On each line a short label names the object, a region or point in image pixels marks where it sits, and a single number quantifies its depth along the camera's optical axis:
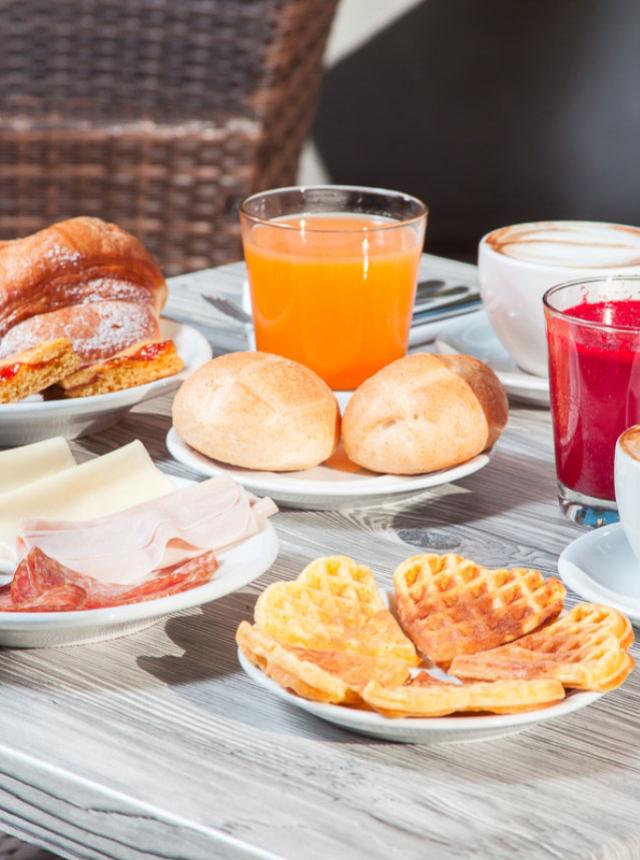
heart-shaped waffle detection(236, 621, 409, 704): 0.99
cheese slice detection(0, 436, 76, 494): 1.15
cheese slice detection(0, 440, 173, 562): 1.12
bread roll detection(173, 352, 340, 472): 1.17
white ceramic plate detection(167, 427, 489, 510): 1.16
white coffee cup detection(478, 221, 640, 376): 1.31
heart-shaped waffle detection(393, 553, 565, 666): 1.03
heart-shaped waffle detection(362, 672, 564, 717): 0.98
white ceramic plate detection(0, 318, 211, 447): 1.23
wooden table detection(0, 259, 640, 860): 0.96
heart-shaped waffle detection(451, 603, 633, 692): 1.00
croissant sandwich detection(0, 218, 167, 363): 1.29
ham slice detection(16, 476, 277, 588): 1.07
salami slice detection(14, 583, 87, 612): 1.04
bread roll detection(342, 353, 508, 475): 1.17
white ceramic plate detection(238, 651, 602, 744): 0.99
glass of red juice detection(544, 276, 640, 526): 1.16
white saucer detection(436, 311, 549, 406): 1.32
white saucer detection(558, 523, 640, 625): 1.07
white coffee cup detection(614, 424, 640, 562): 1.08
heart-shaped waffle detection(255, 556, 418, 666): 1.02
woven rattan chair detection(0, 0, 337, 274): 2.57
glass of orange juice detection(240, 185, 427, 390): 1.30
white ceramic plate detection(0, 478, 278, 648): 1.03
